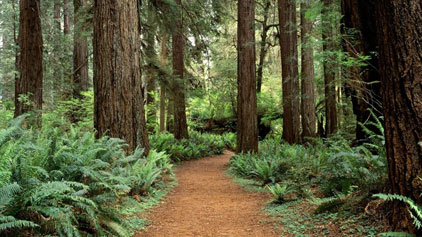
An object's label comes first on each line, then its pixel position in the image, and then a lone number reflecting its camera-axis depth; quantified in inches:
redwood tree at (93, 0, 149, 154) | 237.3
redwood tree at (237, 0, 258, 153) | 401.4
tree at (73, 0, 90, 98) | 489.1
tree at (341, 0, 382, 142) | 233.3
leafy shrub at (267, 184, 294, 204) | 201.0
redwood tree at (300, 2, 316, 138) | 464.1
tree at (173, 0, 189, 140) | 480.4
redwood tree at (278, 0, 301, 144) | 481.7
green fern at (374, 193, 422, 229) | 94.1
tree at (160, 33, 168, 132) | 639.1
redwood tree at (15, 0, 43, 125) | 336.8
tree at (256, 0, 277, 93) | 692.7
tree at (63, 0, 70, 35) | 679.6
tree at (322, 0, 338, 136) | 441.5
